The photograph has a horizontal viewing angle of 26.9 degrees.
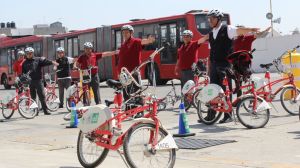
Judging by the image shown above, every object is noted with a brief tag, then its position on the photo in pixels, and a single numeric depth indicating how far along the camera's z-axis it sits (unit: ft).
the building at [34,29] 339.77
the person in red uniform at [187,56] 48.29
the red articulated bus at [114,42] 91.56
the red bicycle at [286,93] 41.04
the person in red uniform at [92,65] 53.78
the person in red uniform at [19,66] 57.32
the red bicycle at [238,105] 36.45
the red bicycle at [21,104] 53.62
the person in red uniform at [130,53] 43.44
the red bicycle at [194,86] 47.78
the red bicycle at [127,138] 23.16
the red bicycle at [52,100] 60.02
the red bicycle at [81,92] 54.08
